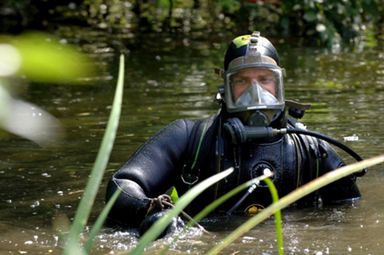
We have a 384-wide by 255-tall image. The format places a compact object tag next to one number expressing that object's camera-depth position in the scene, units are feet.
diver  18.05
